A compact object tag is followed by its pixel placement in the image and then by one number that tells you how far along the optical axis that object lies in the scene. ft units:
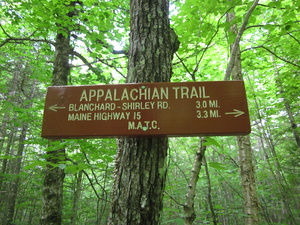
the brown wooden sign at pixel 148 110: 4.20
